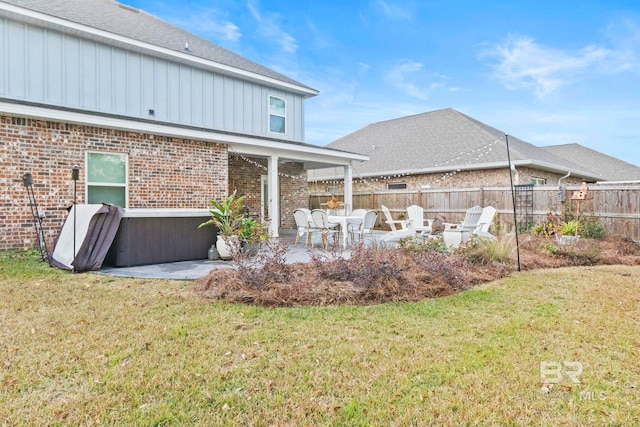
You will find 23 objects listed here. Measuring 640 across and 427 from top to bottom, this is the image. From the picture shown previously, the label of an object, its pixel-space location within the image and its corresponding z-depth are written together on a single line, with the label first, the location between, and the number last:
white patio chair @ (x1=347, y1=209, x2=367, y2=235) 9.12
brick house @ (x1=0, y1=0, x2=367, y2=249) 7.51
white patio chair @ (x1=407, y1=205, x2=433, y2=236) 11.03
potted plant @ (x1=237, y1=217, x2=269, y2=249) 7.27
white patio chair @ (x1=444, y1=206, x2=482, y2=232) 9.33
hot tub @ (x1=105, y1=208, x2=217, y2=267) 6.47
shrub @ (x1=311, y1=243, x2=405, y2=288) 4.84
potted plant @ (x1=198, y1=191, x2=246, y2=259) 7.09
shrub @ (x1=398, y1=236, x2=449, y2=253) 6.92
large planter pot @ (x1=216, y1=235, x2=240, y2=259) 7.00
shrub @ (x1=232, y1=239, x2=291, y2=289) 4.74
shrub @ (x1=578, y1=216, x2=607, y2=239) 9.78
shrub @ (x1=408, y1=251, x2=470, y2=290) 5.29
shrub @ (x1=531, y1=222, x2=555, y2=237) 10.38
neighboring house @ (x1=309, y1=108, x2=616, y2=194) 14.33
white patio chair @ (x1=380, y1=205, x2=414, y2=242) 9.12
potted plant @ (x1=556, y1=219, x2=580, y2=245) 8.95
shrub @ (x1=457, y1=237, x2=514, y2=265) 6.78
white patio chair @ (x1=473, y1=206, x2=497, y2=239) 9.06
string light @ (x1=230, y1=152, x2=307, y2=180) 13.85
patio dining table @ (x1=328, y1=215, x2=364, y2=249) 8.81
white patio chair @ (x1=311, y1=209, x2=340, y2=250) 8.66
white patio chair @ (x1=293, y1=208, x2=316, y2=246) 9.19
